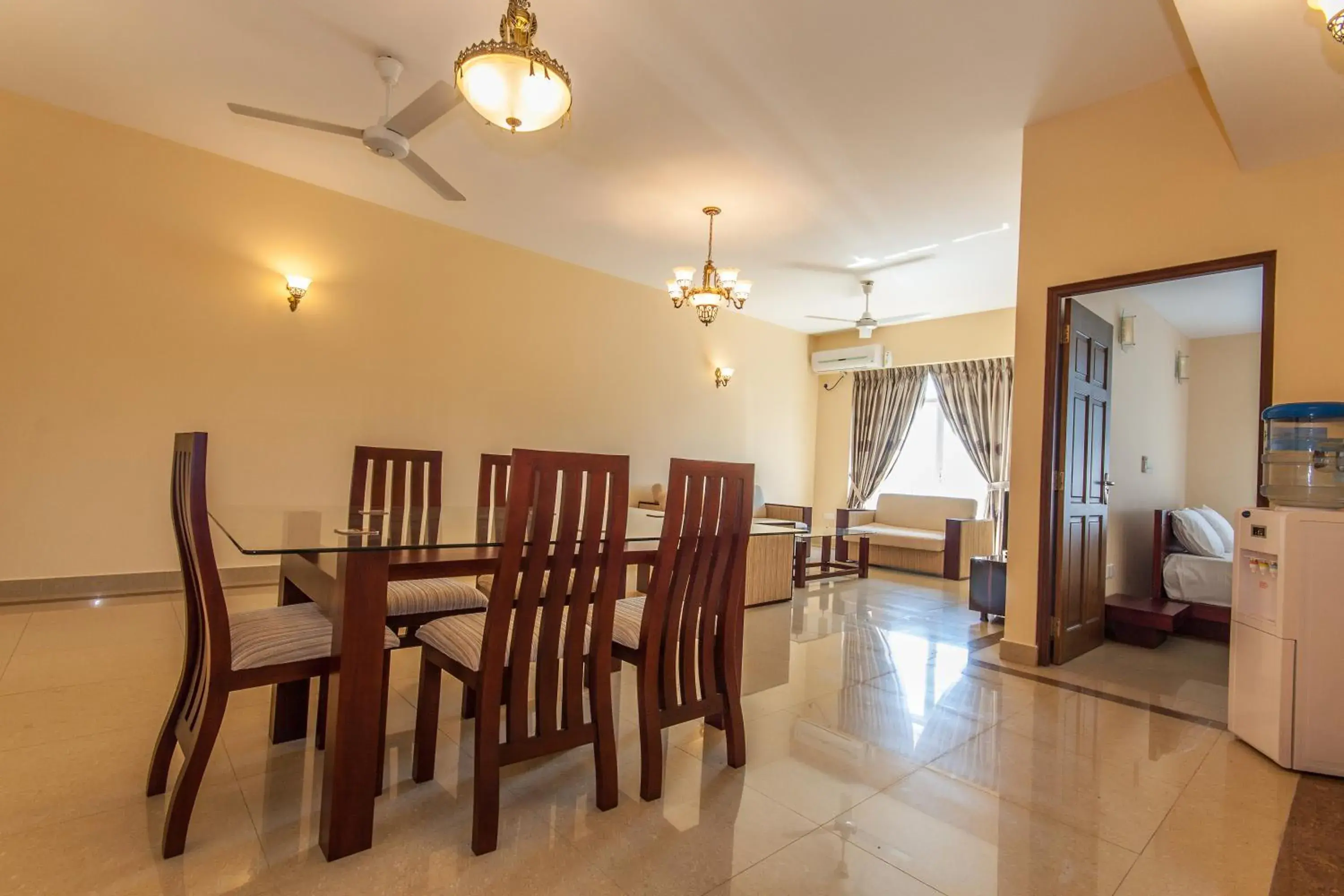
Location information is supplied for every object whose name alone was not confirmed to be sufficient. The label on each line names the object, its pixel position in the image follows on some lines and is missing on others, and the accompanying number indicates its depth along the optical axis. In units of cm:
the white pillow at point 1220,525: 471
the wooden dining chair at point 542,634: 162
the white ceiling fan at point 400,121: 275
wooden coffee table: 534
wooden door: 347
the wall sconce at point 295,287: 445
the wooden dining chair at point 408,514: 210
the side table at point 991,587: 442
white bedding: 405
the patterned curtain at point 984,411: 712
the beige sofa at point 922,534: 619
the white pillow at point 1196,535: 433
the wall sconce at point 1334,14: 161
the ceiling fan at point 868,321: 630
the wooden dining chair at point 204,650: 154
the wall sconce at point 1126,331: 435
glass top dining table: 158
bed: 404
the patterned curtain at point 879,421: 798
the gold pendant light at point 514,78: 206
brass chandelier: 470
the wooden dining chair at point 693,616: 194
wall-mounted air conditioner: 771
